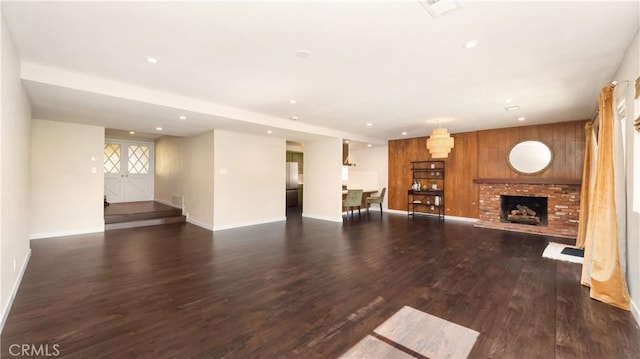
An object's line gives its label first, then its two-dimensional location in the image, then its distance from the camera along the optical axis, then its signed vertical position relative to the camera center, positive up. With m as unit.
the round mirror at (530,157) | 6.49 +0.55
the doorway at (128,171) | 8.62 +0.25
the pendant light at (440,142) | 5.57 +0.76
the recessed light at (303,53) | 2.75 +1.29
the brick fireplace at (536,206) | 6.05 -0.57
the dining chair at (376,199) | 8.79 -0.65
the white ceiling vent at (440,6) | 1.99 +1.30
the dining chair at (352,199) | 8.05 -0.60
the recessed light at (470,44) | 2.57 +1.30
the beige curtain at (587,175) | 4.14 +0.07
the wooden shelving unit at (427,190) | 8.16 -0.32
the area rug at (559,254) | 4.09 -1.20
